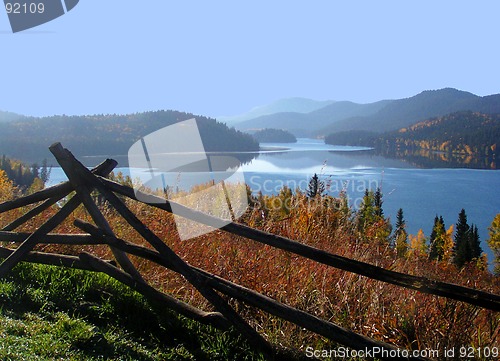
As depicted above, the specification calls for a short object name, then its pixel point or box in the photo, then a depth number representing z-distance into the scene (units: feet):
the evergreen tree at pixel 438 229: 154.39
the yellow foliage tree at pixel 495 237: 188.03
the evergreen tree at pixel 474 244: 153.99
